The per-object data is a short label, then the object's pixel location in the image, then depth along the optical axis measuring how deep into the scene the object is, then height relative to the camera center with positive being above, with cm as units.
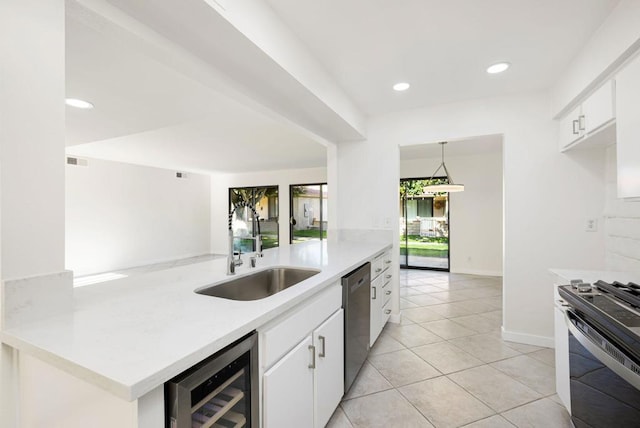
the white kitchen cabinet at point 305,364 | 110 -69
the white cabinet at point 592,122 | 181 +65
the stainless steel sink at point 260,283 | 162 -44
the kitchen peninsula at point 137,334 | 67 -36
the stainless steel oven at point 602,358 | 103 -60
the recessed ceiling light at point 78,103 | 258 +106
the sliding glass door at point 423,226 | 631 -30
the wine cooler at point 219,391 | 72 -52
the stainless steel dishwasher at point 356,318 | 183 -74
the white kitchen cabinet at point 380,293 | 248 -77
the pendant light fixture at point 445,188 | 484 +43
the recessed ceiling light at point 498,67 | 222 +115
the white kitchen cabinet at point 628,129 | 149 +45
